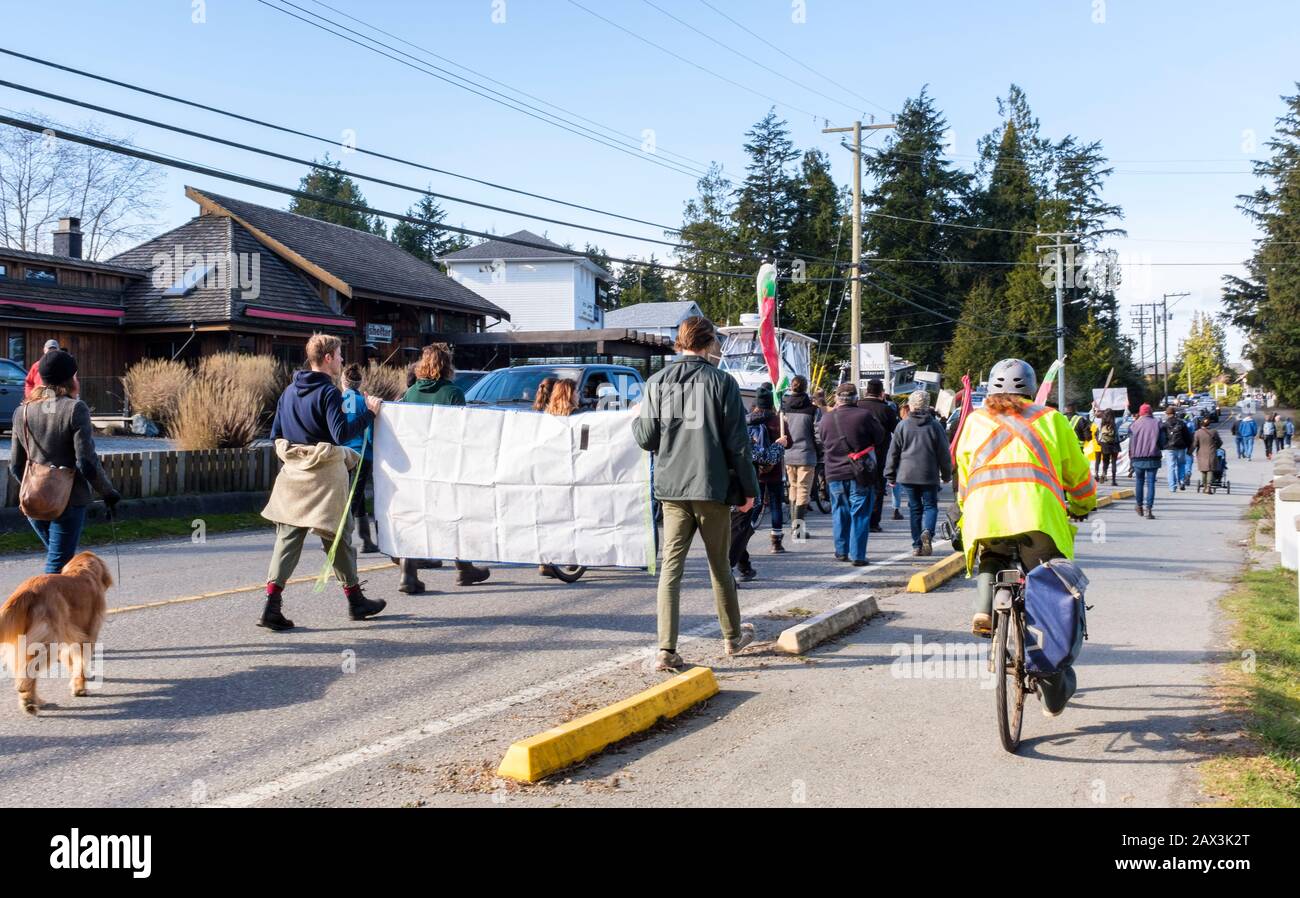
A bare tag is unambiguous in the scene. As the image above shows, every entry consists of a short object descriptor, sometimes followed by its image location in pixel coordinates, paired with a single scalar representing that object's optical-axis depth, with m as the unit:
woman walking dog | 6.97
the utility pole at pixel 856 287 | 33.16
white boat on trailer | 32.94
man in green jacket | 6.68
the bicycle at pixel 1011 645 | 5.28
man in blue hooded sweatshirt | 7.89
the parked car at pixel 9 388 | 22.53
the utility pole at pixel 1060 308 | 52.46
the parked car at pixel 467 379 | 21.16
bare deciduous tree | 53.22
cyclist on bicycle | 5.53
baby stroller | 25.48
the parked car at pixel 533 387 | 15.16
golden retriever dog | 5.73
